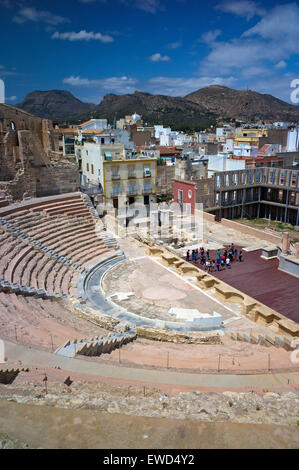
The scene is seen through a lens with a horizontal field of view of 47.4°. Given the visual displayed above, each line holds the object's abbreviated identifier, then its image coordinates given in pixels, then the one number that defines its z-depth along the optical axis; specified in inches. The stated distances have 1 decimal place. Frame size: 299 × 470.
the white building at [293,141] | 2508.6
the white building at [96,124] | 2464.3
